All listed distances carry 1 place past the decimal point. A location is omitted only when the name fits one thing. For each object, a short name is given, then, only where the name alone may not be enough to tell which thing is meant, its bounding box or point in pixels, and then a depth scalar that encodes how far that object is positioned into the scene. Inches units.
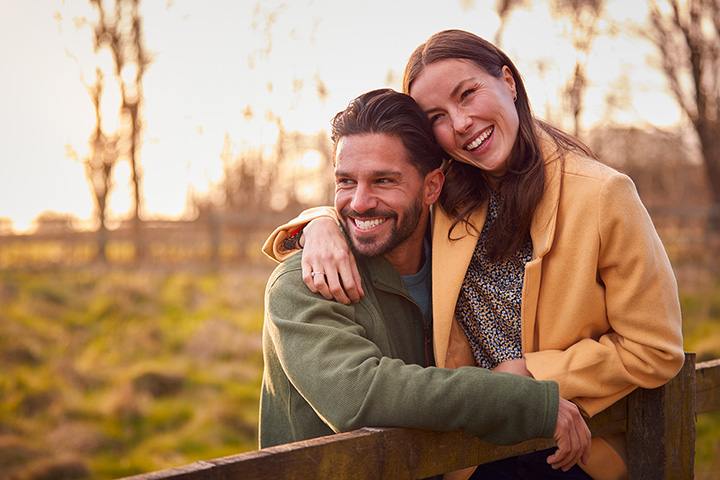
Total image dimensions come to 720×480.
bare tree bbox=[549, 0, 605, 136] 347.9
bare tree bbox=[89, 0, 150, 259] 438.8
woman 76.6
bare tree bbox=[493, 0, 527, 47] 312.6
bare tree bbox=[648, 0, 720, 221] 453.4
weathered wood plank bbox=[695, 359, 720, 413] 89.8
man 64.7
